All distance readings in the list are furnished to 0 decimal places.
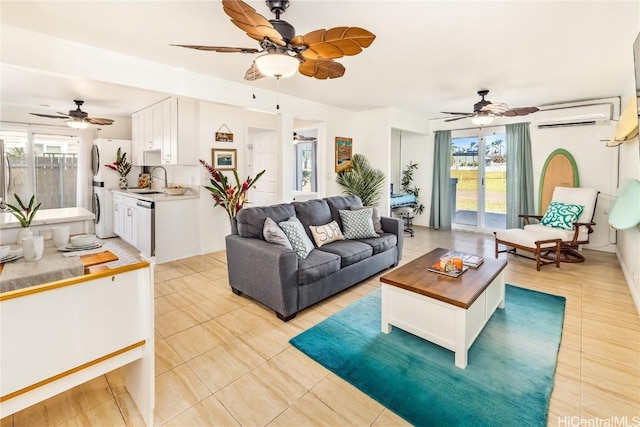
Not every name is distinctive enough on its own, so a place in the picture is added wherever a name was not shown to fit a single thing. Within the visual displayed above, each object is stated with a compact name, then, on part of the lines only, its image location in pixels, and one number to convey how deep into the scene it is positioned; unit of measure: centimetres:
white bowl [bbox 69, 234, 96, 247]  186
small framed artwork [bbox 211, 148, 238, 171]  485
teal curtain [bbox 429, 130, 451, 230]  687
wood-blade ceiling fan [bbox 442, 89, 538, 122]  413
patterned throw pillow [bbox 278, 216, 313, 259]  305
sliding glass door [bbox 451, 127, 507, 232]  636
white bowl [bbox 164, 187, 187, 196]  484
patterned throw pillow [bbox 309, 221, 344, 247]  354
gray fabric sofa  270
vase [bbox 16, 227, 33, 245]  175
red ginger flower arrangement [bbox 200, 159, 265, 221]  469
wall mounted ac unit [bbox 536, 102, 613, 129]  504
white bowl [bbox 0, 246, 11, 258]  157
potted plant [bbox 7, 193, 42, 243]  177
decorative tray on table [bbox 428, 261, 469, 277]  255
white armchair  425
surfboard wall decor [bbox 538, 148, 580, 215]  534
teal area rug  173
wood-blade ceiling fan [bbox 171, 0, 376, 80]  175
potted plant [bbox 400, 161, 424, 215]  748
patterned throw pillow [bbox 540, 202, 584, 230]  465
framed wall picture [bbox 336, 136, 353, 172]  614
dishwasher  441
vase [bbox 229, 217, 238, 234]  332
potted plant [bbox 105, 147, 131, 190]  598
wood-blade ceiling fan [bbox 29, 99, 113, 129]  480
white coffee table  212
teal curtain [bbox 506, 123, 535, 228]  578
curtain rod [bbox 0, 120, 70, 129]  555
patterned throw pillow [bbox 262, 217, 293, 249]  294
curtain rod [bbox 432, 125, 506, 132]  627
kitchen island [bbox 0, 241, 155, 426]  124
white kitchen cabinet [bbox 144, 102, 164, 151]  505
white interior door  607
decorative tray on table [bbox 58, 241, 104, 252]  182
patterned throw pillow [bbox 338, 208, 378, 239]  386
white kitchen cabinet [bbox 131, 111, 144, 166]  577
